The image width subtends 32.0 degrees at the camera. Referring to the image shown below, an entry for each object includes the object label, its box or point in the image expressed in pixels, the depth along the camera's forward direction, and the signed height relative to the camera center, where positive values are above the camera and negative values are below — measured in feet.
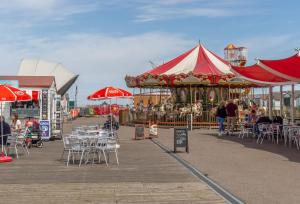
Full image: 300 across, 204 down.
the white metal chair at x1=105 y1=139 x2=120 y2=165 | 42.23 -2.03
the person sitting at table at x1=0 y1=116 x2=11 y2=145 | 47.47 -0.79
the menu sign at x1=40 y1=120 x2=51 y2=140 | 69.15 -1.03
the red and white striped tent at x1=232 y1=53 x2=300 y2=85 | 57.57 +6.04
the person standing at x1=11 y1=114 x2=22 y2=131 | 64.08 -0.45
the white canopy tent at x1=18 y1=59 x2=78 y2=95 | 190.90 +18.34
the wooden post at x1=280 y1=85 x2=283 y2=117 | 82.09 +2.84
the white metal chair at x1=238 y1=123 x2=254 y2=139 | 73.73 -1.45
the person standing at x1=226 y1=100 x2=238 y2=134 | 81.25 +0.91
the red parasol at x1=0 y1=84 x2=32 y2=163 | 44.74 +2.12
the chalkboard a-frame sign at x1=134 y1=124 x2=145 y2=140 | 75.56 -1.73
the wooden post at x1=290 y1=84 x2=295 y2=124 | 69.98 +1.69
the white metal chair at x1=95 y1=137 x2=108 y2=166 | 41.93 -1.97
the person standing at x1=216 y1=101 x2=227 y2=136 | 81.02 +0.92
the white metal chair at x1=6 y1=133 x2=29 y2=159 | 48.71 -1.98
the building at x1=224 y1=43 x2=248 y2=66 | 176.24 +22.92
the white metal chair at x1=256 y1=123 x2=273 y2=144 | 64.75 -1.28
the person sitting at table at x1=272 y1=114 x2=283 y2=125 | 69.38 -0.03
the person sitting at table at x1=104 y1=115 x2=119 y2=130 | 75.05 -0.42
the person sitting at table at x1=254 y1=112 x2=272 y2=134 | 70.05 -0.16
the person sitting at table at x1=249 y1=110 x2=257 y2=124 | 77.75 +0.43
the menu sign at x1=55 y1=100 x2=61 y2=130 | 77.02 +0.64
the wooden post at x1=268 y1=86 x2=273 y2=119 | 84.60 +3.41
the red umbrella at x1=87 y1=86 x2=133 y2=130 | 68.90 +3.48
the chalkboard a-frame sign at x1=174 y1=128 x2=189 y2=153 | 51.31 -1.88
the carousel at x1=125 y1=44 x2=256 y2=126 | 107.45 +7.62
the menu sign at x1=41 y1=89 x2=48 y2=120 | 73.28 +1.86
